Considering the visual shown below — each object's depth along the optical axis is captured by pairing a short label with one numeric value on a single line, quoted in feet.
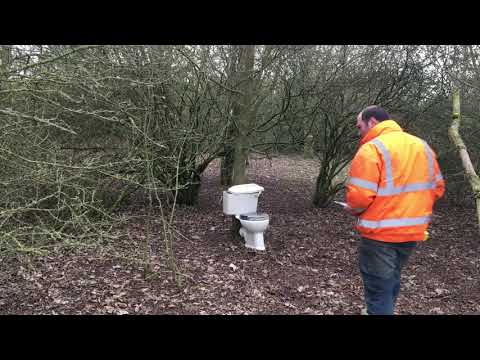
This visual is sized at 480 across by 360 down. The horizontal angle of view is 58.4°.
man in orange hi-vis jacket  10.03
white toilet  18.65
